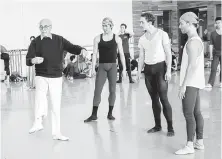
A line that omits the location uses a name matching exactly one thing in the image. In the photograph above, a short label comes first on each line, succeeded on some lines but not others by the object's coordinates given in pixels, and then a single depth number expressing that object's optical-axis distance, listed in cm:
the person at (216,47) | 884
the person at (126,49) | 1115
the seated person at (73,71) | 1313
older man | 481
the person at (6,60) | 1238
